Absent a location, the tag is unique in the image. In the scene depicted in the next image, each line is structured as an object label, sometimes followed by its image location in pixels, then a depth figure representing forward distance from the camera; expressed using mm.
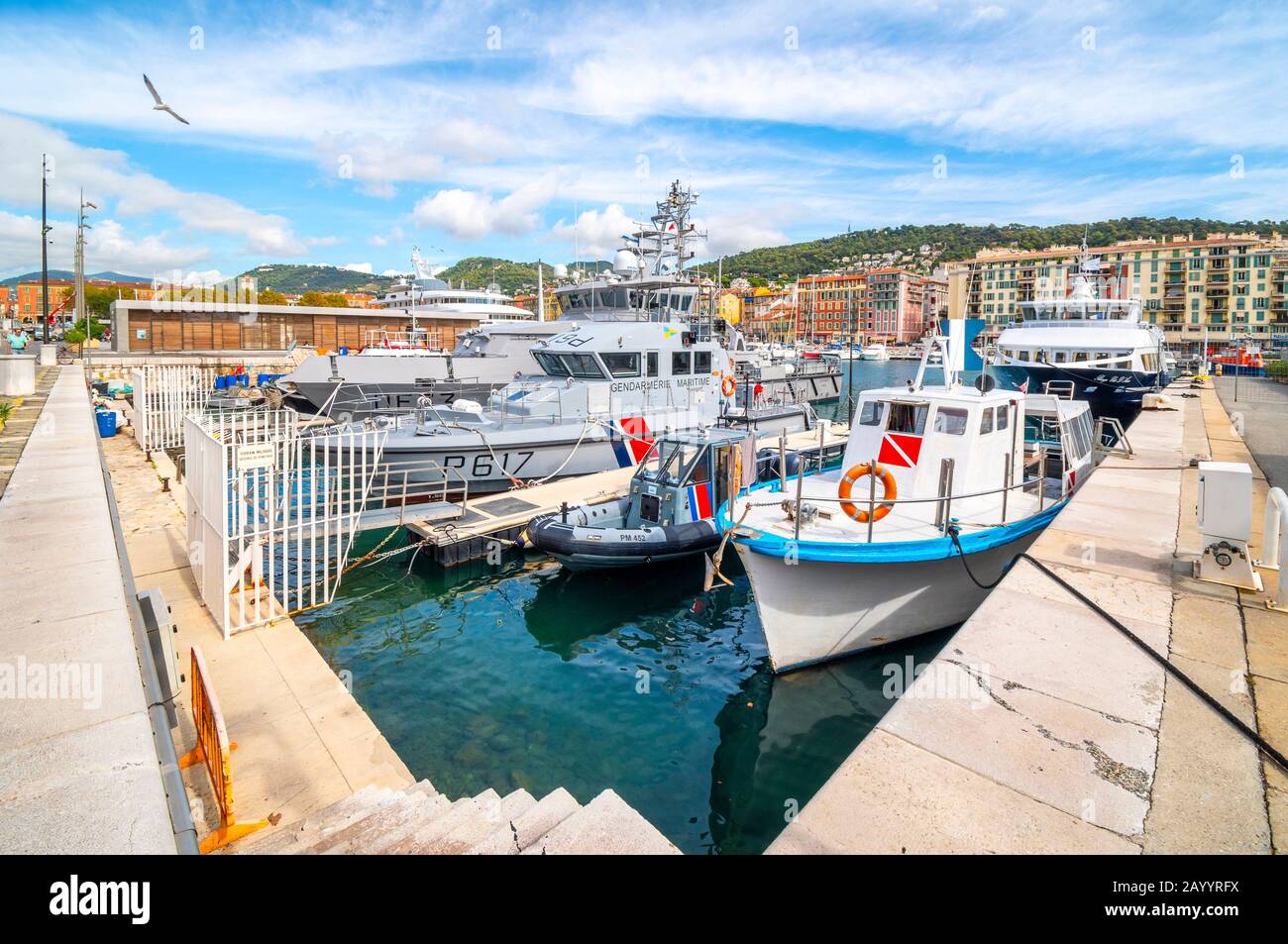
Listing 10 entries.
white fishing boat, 7789
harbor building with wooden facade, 41250
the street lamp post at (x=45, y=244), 32844
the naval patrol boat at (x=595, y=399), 15867
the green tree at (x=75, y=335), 44531
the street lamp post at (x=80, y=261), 37594
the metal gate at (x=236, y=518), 6590
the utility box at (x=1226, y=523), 6012
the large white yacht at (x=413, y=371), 24391
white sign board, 6624
